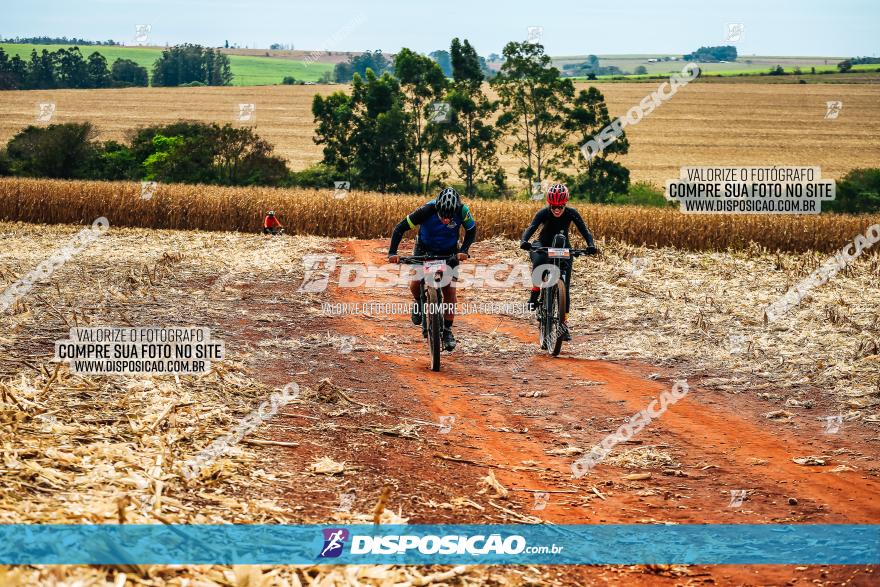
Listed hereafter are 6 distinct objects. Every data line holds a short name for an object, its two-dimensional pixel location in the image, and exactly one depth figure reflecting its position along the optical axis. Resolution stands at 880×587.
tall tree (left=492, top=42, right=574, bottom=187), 49.97
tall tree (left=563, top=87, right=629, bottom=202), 48.81
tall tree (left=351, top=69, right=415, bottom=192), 50.66
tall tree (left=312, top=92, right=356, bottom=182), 51.16
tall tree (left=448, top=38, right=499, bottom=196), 51.41
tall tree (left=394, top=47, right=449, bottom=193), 53.12
